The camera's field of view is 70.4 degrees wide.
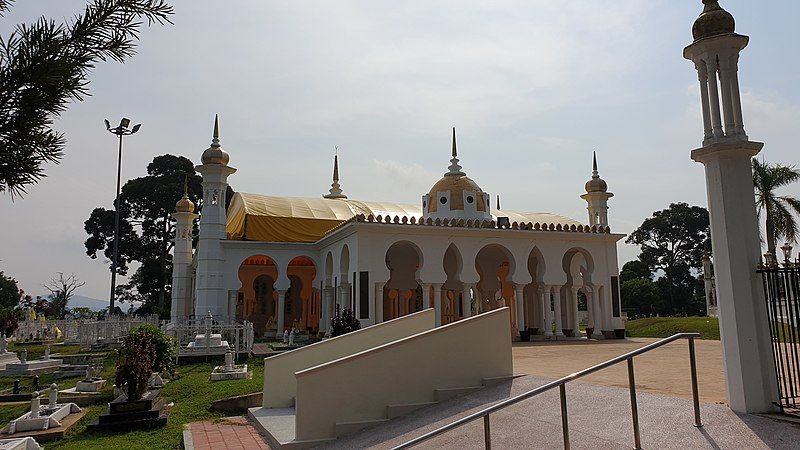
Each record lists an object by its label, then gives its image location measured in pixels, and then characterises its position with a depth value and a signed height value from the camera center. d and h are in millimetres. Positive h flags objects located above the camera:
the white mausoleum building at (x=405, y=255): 23266 +2141
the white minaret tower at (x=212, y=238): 26578 +3158
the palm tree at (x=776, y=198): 27719 +4740
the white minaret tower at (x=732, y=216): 6410 +946
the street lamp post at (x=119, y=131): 35200 +11064
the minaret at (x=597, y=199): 29531 +5108
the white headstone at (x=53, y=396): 11750 -1822
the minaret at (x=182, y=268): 31984 +2154
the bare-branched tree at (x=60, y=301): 52672 +620
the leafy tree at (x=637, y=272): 67000 +2857
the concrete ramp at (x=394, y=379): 8188 -1196
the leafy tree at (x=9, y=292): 62172 +1779
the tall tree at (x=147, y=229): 47922 +6530
